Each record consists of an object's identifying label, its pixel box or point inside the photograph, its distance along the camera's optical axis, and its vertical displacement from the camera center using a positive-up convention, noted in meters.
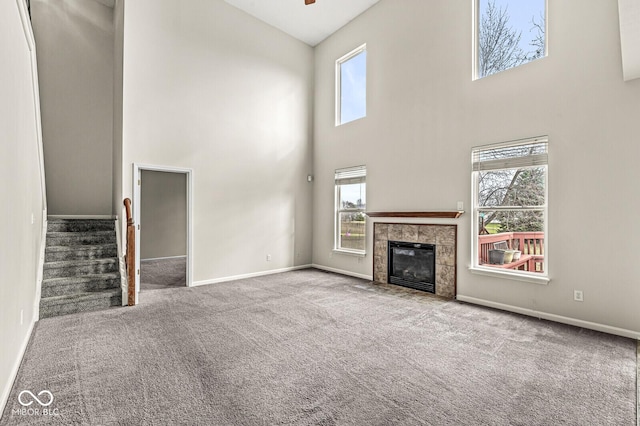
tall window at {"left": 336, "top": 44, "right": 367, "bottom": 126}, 6.31 +2.73
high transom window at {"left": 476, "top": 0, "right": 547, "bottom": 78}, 3.99 +2.46
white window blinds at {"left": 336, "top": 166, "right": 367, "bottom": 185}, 6.23 +0.82
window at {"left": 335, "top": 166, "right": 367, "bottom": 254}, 6.27 +0.10
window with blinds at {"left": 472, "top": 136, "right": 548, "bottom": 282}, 3.90 +0.08
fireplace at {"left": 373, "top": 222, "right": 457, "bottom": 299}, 4.73 -0.47
